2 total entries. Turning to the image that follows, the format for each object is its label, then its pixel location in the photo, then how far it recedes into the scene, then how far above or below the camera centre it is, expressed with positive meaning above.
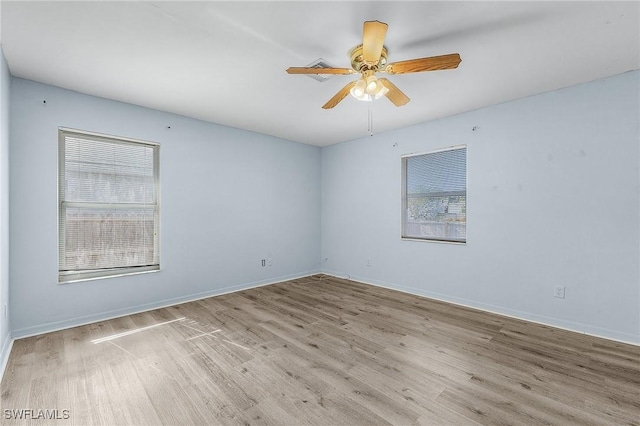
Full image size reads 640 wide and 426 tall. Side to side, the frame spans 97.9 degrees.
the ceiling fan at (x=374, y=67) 1.81 +1.08
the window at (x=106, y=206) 3.03 +0.07
